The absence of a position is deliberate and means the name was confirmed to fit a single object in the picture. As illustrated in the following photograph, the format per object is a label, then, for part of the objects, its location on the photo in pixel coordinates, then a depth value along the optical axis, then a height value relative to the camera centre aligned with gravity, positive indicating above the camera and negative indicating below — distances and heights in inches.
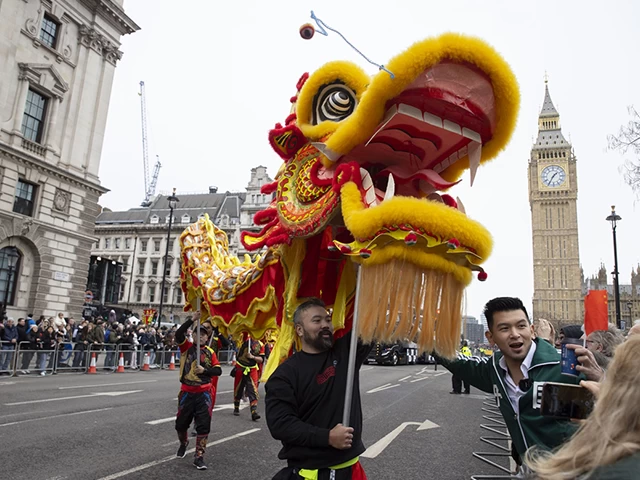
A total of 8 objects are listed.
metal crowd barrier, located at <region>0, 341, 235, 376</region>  496.4 -46.2
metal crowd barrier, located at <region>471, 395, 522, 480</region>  211.2 -54.5
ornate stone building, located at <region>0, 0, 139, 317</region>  700.7 +265.2
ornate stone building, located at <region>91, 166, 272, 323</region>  2016.5 +355.7
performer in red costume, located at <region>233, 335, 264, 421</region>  325.1 -28.1
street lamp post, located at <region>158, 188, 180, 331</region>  814.0 +199.6
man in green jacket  89.3 -5.3
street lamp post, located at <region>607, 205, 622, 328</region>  748.6 +156.1
